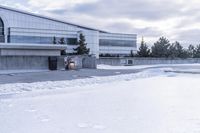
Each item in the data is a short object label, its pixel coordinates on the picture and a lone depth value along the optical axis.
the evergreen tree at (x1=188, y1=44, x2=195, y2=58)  52.18
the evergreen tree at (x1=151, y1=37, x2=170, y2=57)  46.61
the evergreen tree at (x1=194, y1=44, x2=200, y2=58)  51.88
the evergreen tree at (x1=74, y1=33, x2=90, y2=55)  37.08
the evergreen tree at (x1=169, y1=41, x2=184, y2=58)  47.29
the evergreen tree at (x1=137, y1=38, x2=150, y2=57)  43.99
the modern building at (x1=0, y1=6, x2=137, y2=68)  39.41
